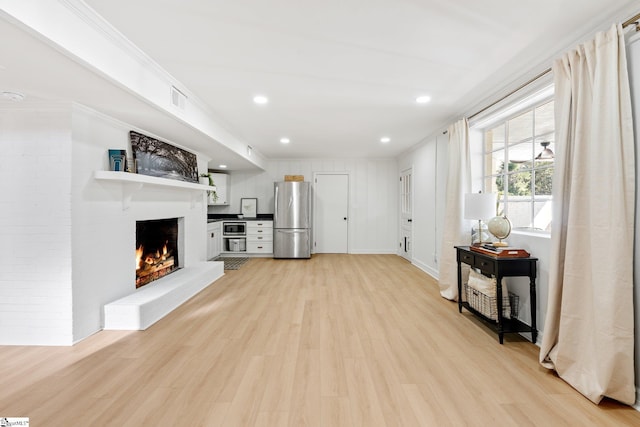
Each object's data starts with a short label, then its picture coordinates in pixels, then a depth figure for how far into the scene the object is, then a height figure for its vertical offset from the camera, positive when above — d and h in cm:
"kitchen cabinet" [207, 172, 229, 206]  654 +50
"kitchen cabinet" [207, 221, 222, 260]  584 -62
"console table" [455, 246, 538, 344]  238 -53
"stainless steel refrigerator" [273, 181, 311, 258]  623 -25
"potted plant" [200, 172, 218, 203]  468 +53
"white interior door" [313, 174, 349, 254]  698 +11
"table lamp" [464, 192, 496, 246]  270 +5
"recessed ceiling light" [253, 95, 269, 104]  305 +122
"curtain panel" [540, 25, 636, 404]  163 -10
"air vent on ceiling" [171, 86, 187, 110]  267 +109
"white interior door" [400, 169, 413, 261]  598 -4
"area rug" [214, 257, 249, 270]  541 -106
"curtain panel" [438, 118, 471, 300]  340 +7
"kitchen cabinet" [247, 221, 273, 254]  648 -60
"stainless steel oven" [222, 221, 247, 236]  654 -41
